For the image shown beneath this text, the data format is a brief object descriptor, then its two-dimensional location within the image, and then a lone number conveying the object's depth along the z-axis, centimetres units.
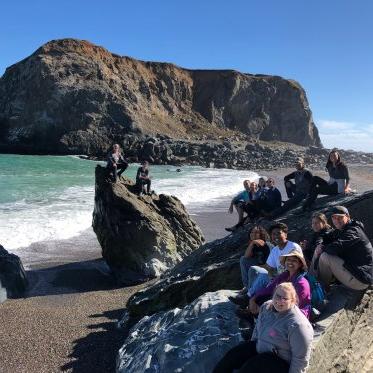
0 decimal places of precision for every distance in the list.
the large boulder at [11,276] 1010
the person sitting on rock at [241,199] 1124
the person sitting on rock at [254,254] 685
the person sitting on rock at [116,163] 1330
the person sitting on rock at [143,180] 1378
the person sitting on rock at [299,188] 1037
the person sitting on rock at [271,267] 583
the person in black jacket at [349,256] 568
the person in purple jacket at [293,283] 504
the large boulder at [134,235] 1188
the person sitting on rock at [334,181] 1011
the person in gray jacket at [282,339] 420
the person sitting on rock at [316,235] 658
